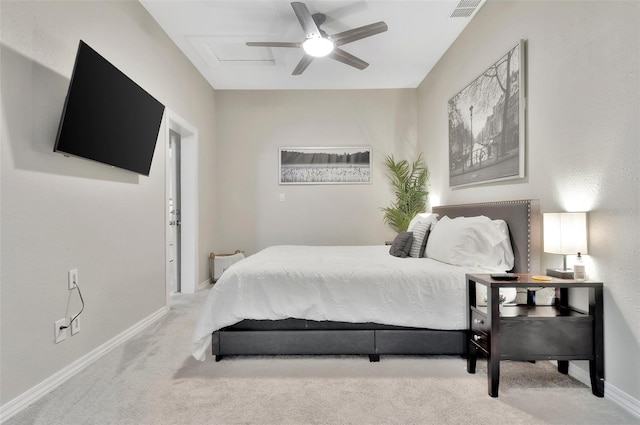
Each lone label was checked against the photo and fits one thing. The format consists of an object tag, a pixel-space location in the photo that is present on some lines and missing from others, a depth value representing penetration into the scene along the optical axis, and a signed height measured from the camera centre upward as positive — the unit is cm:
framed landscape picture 483 +71
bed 212 -64
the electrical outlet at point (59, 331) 190 -70
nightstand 173 -66
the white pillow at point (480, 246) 232 -24
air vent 283 +185
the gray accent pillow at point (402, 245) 286 -29
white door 410 +6
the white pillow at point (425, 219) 313 -6
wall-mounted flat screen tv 185 +65
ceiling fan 263 +155
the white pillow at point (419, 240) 284 -24
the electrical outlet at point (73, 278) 202 -41
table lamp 175 -12
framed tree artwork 239 +77
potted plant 446 +33
